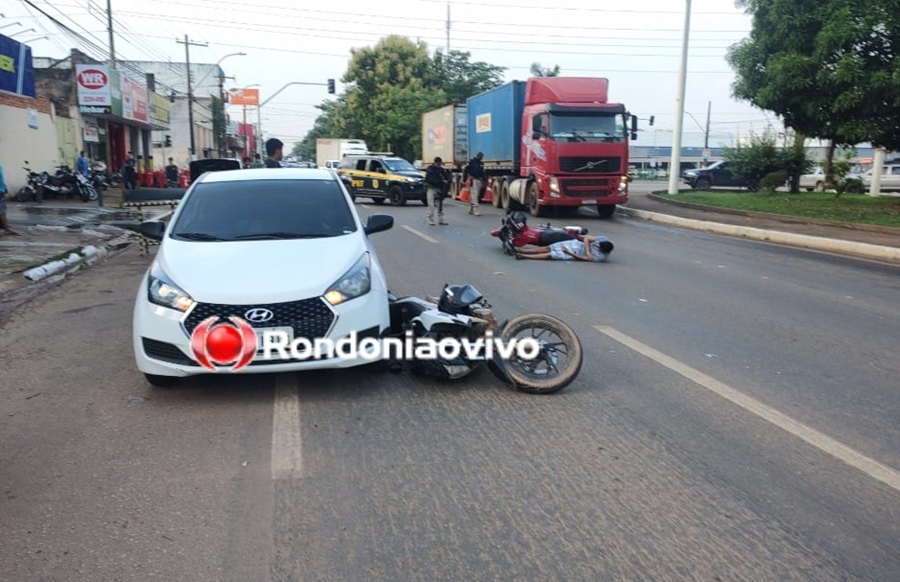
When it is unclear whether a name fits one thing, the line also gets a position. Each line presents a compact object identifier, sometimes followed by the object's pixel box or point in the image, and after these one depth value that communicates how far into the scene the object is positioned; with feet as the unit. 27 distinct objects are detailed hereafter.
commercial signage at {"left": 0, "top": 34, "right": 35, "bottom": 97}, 63.82
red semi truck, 68.28
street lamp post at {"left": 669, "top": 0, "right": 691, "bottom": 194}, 85.66
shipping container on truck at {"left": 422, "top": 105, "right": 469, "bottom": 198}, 99.45
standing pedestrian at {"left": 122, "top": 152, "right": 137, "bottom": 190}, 94.07
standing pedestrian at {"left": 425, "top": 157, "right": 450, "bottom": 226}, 61.57
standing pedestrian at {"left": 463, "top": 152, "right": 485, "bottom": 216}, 73.67
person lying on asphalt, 40.40
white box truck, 155.09
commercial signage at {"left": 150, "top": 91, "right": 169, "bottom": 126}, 129.39
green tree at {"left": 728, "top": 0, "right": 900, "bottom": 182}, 59.72
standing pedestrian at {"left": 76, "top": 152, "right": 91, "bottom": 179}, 88.62
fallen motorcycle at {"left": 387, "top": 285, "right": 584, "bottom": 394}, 17.78
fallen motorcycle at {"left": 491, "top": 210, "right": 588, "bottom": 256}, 41.81
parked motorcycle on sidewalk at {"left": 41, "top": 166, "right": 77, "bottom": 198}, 81.51
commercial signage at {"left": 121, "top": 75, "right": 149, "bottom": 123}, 108.34
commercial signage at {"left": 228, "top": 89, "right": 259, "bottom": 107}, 269.23
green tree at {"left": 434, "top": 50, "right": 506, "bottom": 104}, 200.85
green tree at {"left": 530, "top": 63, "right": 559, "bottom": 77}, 183.52
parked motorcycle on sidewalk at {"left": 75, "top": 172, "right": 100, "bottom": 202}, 82.94
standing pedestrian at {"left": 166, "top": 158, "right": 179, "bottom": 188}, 115.85
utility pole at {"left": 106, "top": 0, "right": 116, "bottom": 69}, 105.09
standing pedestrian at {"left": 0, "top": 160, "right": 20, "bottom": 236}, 46.15
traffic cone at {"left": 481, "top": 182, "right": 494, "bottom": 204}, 91.81
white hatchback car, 16.22
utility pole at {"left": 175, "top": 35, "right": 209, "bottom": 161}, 143.33
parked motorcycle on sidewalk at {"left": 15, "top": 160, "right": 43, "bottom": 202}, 77.97
